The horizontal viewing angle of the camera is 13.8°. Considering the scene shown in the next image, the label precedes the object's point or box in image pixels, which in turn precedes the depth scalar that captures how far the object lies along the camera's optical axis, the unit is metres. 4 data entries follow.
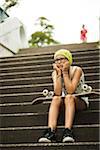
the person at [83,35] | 13.07
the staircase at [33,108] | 4.53
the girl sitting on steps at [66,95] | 4.44
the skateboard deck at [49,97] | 4.69
